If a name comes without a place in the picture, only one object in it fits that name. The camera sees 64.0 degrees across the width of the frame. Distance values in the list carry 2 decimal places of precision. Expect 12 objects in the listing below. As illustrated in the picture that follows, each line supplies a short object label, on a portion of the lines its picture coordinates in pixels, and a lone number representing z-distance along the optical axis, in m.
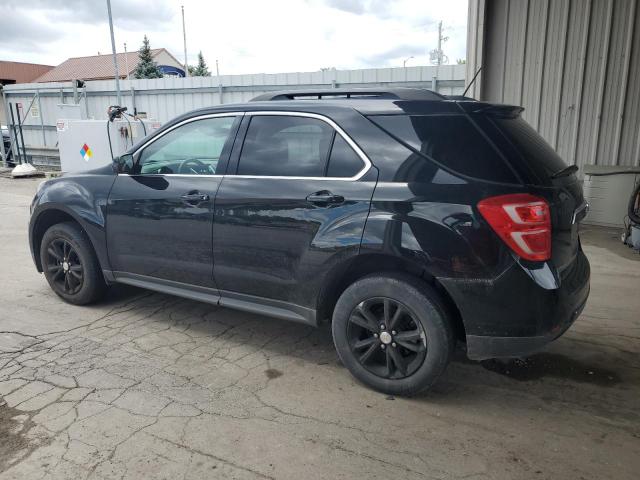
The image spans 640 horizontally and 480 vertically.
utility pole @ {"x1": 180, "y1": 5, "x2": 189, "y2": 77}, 51.36
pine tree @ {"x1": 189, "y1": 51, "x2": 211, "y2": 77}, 61.42
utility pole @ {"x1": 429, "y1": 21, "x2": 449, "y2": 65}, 31.10
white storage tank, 11.30
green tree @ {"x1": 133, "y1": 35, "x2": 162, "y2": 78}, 40.95
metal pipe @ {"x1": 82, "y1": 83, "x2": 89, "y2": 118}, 15.17
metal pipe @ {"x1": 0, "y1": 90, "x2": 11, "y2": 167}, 16.52
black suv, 2.79
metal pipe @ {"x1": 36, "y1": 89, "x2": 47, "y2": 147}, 15.87
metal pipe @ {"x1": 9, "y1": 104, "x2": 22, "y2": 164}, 16.34
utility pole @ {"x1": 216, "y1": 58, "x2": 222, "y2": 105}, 12.82
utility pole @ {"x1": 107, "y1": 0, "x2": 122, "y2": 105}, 13.42
